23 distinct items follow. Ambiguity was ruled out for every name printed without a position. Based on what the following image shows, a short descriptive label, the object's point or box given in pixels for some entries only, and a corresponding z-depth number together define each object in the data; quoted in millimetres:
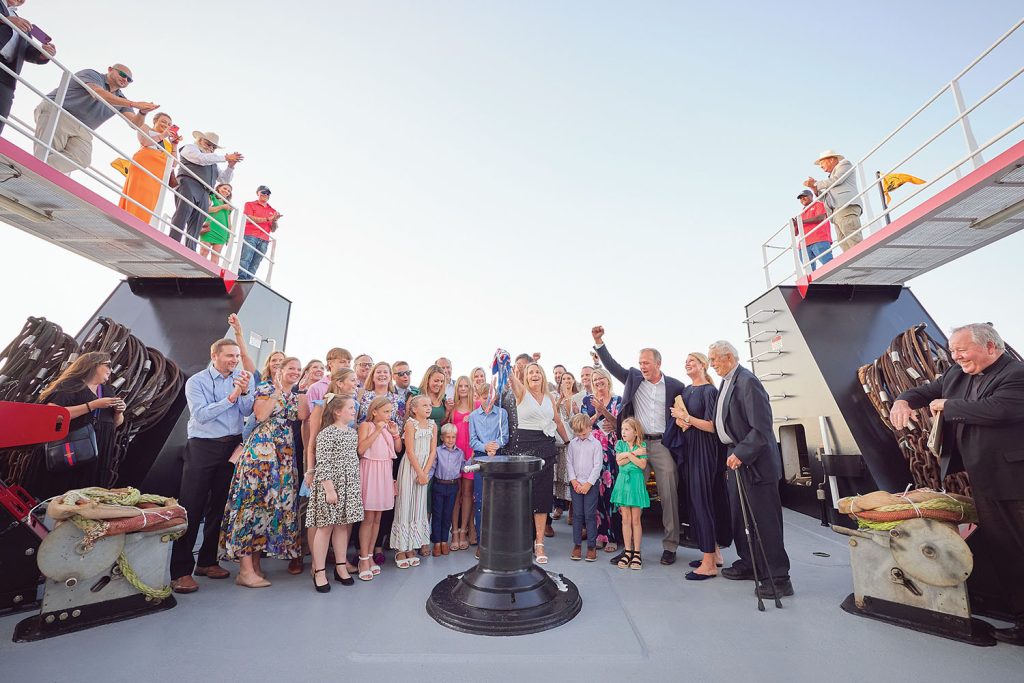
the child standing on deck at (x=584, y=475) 4328
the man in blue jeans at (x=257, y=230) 7376
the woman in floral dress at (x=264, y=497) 3504
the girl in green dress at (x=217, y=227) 7055
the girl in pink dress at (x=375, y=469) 3869
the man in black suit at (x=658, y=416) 4273
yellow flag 6648
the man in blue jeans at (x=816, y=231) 6941
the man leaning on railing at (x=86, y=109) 5039
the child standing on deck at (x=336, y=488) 3537
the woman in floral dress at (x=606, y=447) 4875
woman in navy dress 3879
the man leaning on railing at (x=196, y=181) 6414
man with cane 3387
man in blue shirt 3529
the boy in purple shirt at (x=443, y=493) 4484
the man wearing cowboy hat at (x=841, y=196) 6170
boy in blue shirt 4582
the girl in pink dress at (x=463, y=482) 4766
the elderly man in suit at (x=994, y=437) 2539
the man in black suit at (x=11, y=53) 4156
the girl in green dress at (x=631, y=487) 4070
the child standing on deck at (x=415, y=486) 4125
